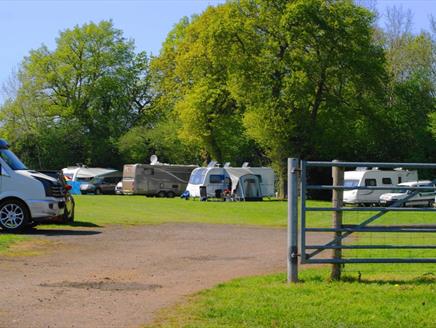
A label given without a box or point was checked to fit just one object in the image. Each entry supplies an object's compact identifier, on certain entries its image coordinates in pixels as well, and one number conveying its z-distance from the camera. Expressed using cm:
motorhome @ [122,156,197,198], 5550
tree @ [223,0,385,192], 4781
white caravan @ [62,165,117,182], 6256
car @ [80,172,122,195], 6184
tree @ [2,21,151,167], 7406
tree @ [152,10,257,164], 5381
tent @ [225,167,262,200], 4828
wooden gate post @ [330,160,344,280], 1013
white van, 1795
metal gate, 1003
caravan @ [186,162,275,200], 4831
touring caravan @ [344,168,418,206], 4399
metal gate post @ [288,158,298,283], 1003
